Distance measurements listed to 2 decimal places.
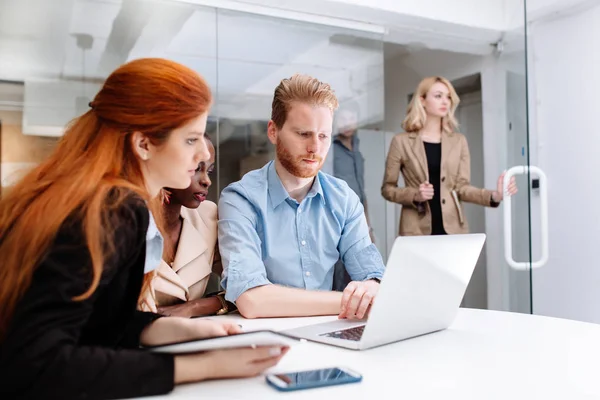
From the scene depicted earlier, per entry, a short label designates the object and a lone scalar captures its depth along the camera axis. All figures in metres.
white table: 0.84
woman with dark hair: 1.72
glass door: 3.21
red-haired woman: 0.78
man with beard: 1.85
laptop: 1.06
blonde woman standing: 3.56
